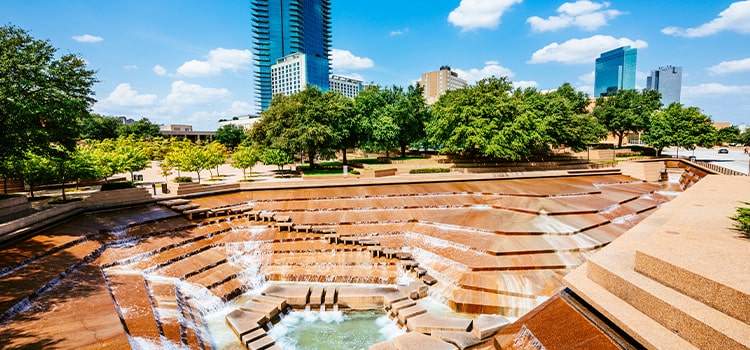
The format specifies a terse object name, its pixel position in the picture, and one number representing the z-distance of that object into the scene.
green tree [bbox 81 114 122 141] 72.38
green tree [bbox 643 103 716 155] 45.62
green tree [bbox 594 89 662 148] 56.12
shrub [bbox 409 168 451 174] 33.62
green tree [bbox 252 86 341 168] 33.78
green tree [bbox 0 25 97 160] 13.65
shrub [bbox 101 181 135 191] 20.39
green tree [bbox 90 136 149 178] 23.24
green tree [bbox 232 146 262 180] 33.81
